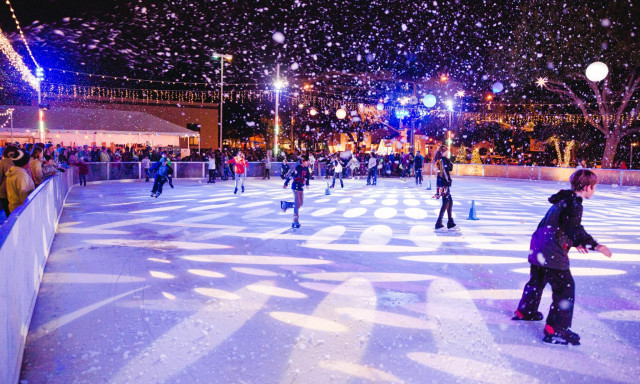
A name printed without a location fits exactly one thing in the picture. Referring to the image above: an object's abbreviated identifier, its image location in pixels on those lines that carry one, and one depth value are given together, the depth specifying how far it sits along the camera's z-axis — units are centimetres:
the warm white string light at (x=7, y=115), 2660
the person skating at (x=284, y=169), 2175
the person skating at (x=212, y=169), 2330
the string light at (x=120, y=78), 3561
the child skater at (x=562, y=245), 390
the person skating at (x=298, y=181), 973
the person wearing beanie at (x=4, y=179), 799
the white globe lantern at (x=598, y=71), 1772
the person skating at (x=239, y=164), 1686
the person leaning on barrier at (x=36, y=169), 889
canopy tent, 2772
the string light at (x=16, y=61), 1958
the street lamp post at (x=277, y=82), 3005
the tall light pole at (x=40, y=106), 2248
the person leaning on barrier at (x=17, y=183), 701
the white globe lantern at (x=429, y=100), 2467
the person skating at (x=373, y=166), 2282
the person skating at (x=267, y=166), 2688
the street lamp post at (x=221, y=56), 2984
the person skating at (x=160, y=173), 1539
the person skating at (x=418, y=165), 2389
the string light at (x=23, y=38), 1729
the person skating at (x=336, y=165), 2127
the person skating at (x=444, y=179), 930
